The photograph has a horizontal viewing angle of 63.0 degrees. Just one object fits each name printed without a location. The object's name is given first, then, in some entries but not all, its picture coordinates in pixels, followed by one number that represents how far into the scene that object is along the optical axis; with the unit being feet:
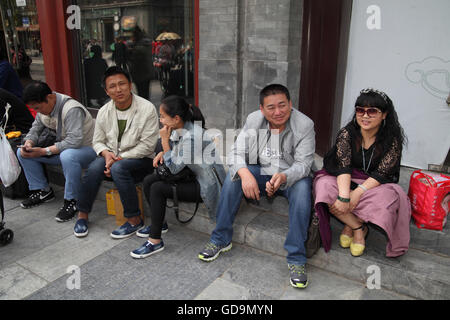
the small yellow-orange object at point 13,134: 14.74
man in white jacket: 11.57
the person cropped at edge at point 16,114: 14.56
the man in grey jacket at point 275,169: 9.20
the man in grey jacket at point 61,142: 12.58
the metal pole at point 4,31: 30.46
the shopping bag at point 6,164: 11.88
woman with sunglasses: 8.75
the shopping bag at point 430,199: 8.92
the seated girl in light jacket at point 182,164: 10.27
